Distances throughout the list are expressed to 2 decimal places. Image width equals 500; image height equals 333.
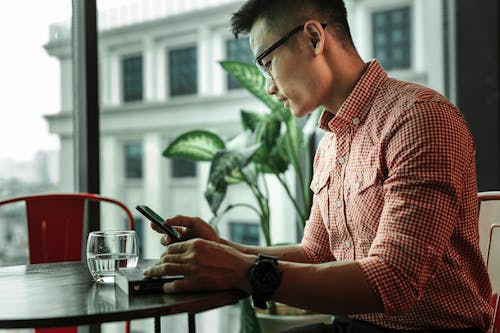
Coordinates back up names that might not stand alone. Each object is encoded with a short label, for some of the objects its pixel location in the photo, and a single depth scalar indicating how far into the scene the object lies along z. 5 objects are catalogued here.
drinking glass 1.36
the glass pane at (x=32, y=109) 2.44
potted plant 2.65
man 1.21
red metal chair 1.97
